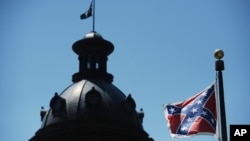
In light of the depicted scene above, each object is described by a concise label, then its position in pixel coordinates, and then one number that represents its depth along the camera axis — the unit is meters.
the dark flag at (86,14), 61.52
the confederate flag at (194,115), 17.34
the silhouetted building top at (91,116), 52.19
